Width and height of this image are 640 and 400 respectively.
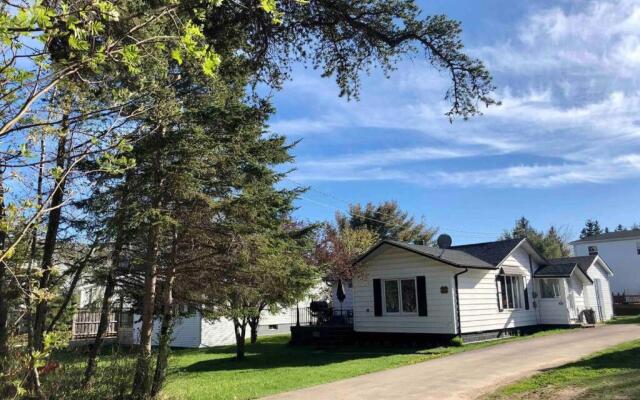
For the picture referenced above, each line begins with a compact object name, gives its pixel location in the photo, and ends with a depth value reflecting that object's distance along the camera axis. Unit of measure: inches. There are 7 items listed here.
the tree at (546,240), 2198.6
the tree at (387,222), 1931.6
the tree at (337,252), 893.8
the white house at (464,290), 776.3
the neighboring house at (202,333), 1026.1
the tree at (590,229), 4073.8
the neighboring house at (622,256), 1806.1
